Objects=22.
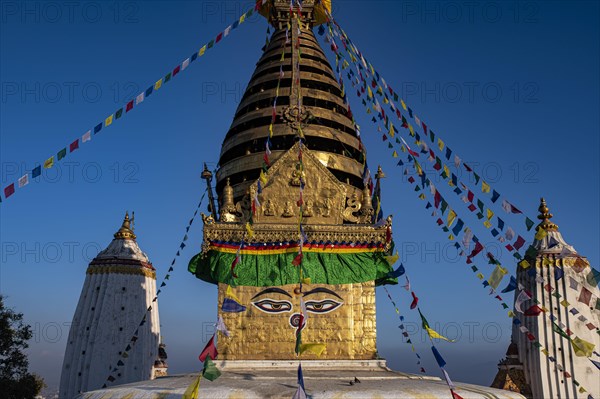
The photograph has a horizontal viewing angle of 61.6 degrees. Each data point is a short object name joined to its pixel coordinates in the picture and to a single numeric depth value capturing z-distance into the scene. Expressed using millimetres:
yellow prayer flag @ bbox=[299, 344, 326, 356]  9133
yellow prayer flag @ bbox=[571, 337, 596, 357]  11158
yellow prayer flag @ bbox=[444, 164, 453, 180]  13135
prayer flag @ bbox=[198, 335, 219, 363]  8630
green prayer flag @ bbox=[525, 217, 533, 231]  11602
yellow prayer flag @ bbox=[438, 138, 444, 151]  12923
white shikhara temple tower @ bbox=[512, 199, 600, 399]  20562
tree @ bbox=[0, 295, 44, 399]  20234
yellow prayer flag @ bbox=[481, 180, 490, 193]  12055
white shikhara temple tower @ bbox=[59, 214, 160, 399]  25719
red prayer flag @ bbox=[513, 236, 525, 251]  11477
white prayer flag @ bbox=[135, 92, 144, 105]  12055
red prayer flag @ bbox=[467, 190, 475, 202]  12734
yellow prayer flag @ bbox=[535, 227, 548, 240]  11705
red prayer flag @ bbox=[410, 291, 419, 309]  10844
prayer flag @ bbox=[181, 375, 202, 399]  8078
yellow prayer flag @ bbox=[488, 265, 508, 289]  11164
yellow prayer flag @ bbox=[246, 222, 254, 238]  12728
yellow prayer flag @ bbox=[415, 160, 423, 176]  13498
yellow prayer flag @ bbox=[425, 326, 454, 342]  9816
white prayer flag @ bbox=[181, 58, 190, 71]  13023
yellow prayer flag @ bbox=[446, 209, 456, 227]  12234
